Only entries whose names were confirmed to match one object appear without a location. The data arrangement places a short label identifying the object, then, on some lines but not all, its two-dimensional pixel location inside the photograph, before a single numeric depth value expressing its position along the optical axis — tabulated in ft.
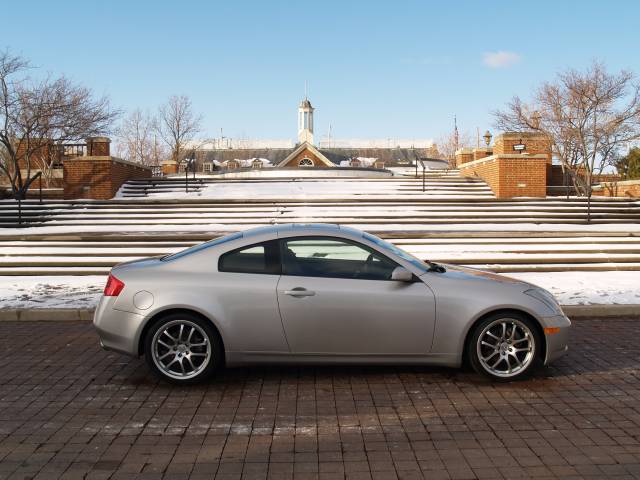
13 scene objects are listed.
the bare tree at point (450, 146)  251.80
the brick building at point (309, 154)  192.01
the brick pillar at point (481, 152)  93.04
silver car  17.31
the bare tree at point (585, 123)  75.77
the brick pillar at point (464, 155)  97.81
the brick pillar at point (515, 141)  72.90
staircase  41.01
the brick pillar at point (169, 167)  104.78
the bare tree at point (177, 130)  158.81
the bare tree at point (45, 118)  68.64
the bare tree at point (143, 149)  198.90
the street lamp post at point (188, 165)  69.56
